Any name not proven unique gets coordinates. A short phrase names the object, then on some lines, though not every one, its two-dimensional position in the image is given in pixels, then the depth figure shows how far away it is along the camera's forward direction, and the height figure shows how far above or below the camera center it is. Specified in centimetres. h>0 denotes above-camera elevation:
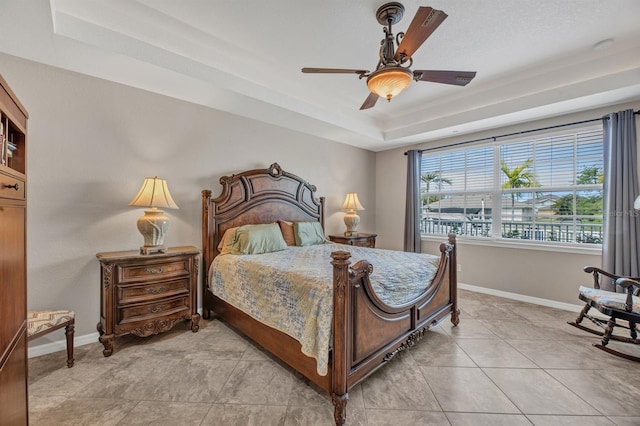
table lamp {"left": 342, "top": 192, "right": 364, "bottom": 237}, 453 -4
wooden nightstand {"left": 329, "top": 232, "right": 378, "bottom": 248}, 434 -46
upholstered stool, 186 -83
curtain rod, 328 +116
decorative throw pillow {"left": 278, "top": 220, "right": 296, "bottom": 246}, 361 -27
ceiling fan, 165 +111
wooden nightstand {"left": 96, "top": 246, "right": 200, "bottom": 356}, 226 -75
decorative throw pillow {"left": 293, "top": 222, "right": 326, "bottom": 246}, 360 -30
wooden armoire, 103 -22
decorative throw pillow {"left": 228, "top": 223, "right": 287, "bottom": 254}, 295 -32
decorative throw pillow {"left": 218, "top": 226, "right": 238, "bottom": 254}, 304 -34
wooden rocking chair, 224 -84
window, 340 +36
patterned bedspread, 168 -58
